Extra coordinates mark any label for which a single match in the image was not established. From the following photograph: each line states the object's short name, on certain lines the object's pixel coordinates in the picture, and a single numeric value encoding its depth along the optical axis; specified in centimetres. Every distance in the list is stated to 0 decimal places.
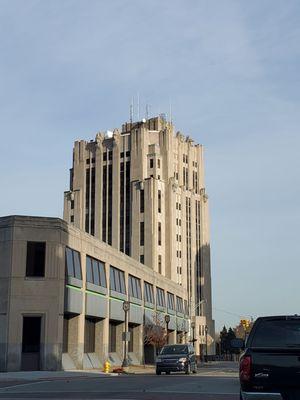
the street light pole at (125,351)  4119
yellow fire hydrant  3795
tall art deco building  11475
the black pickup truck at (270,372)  861
